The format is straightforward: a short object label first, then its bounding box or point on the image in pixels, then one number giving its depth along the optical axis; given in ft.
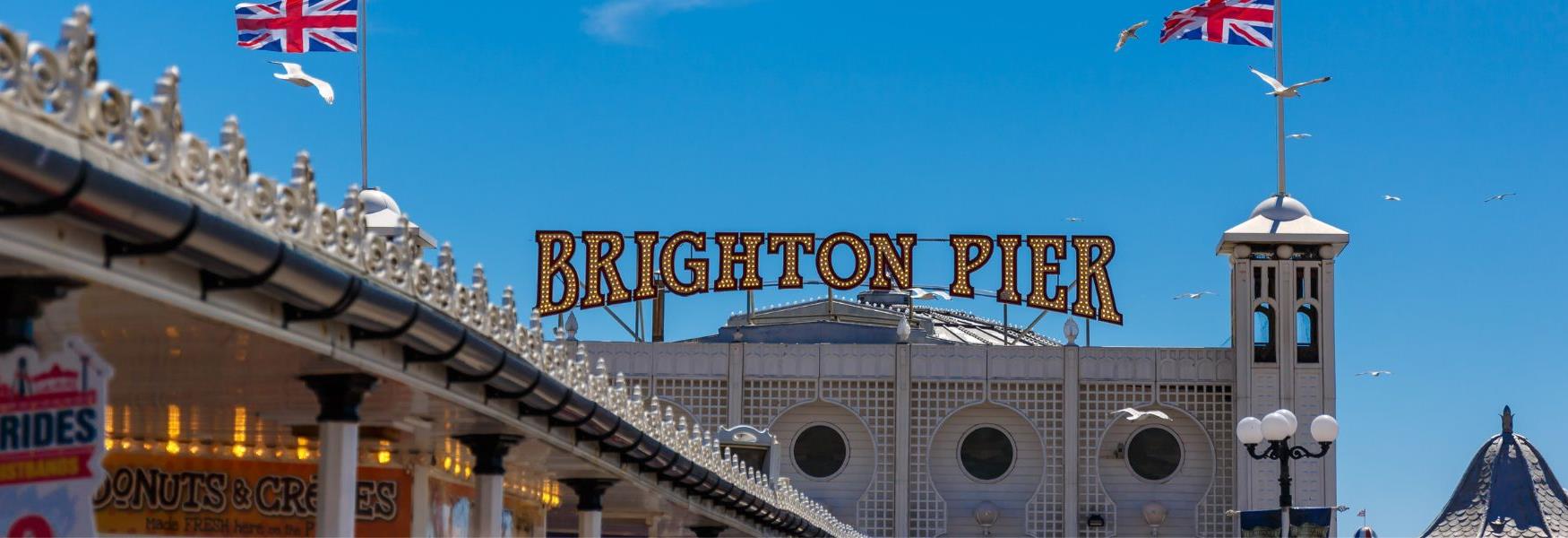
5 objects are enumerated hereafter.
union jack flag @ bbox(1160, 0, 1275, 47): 197.36
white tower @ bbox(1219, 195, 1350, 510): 216.54
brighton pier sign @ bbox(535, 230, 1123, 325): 235.20
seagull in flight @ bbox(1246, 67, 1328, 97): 203.41
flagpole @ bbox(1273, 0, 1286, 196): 223.92
